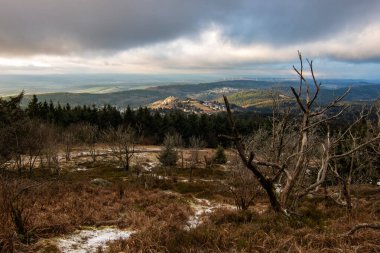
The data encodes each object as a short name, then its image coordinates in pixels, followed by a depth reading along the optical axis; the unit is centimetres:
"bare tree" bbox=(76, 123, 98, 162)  5794
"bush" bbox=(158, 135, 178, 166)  5456
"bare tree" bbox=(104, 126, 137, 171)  4723
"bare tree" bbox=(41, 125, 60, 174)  3932
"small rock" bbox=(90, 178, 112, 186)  2592
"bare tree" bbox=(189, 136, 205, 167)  5388
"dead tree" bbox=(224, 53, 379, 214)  710
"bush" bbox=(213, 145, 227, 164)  6259
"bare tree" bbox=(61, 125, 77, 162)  5366
